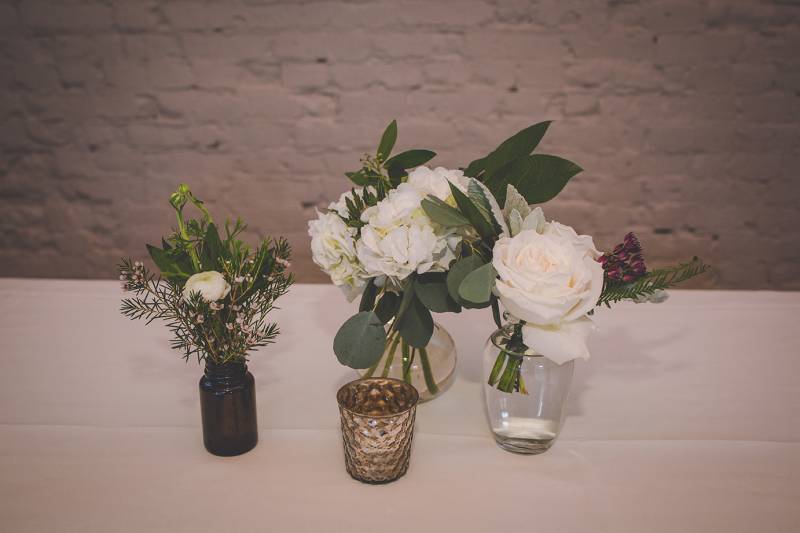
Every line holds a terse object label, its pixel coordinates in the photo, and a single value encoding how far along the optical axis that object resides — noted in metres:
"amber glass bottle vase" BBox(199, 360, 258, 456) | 0.72
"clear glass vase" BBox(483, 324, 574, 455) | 0.72
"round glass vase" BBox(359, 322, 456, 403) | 0.85
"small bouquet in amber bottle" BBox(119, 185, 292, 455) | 0.69
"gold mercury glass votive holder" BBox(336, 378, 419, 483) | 0.66
